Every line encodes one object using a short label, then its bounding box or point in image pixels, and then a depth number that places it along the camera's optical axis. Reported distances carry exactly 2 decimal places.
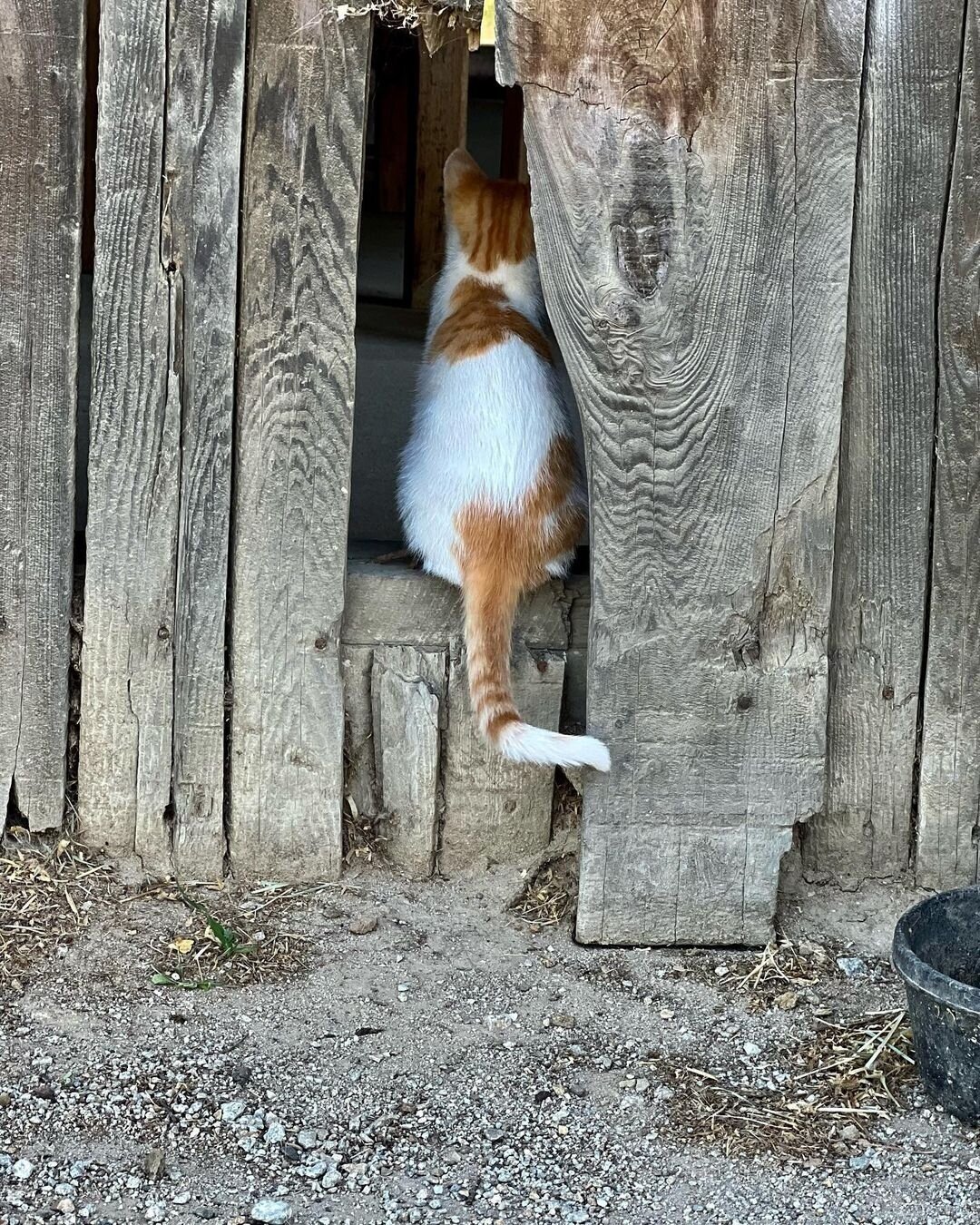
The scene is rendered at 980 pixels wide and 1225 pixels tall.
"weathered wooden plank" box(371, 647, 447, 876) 3.36
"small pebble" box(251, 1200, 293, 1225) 2.48
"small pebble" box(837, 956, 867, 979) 3.22
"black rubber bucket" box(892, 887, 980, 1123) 2.64
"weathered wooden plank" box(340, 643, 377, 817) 3.37
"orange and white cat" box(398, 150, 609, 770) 3.21
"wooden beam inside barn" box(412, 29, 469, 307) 6.78
